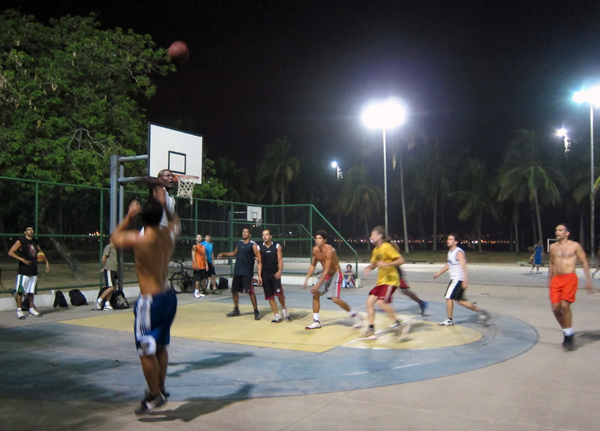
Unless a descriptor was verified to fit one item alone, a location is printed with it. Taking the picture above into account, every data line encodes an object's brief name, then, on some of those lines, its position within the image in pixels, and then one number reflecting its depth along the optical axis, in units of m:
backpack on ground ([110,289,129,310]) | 12.20
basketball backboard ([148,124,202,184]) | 12.64
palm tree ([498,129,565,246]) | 46.50
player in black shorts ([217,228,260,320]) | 10.97
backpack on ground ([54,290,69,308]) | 12.11
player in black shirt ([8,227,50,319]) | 10.82
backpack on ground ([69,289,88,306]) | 12.70
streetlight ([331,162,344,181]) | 59.47
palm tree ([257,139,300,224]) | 54.81
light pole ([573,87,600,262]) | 26.39
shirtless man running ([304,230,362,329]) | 9.35
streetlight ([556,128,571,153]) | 47.12
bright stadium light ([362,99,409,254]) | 26.09
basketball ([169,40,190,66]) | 11.42
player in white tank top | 9.49
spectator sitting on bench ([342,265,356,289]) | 18.61
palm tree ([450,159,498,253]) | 53.12
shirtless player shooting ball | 4.41
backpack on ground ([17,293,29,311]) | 11.04
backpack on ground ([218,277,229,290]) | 17.06
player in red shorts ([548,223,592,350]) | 7.89
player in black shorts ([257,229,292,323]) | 10.30
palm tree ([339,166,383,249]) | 54.16
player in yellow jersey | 8.59
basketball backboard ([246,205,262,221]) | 21.98
